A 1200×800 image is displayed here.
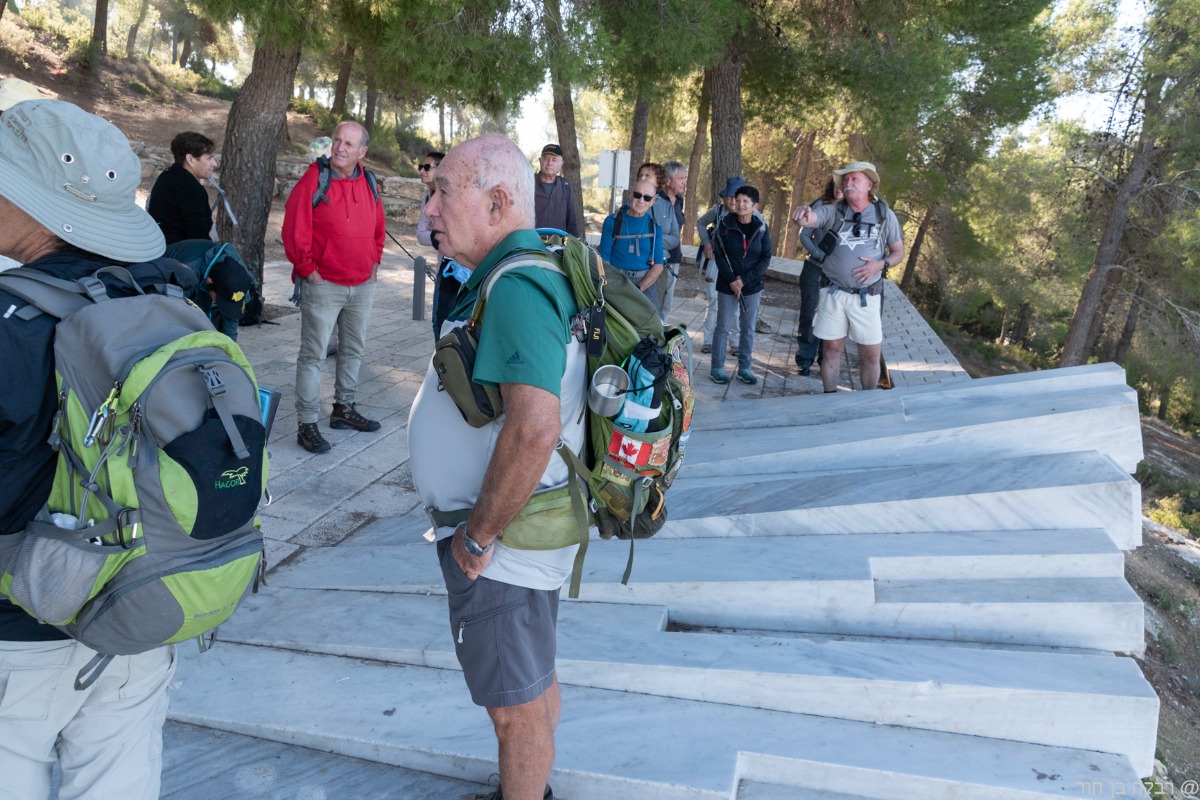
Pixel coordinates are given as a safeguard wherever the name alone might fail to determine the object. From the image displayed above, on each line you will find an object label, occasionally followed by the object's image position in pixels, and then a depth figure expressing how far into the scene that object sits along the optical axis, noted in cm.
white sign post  1120
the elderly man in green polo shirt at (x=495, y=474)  192
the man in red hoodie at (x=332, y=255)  513
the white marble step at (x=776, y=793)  268
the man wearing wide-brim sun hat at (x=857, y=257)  603
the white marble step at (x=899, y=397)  574
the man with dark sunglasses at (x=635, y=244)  723
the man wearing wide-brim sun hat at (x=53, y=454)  156
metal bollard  945
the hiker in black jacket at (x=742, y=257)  728
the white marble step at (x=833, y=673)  293
